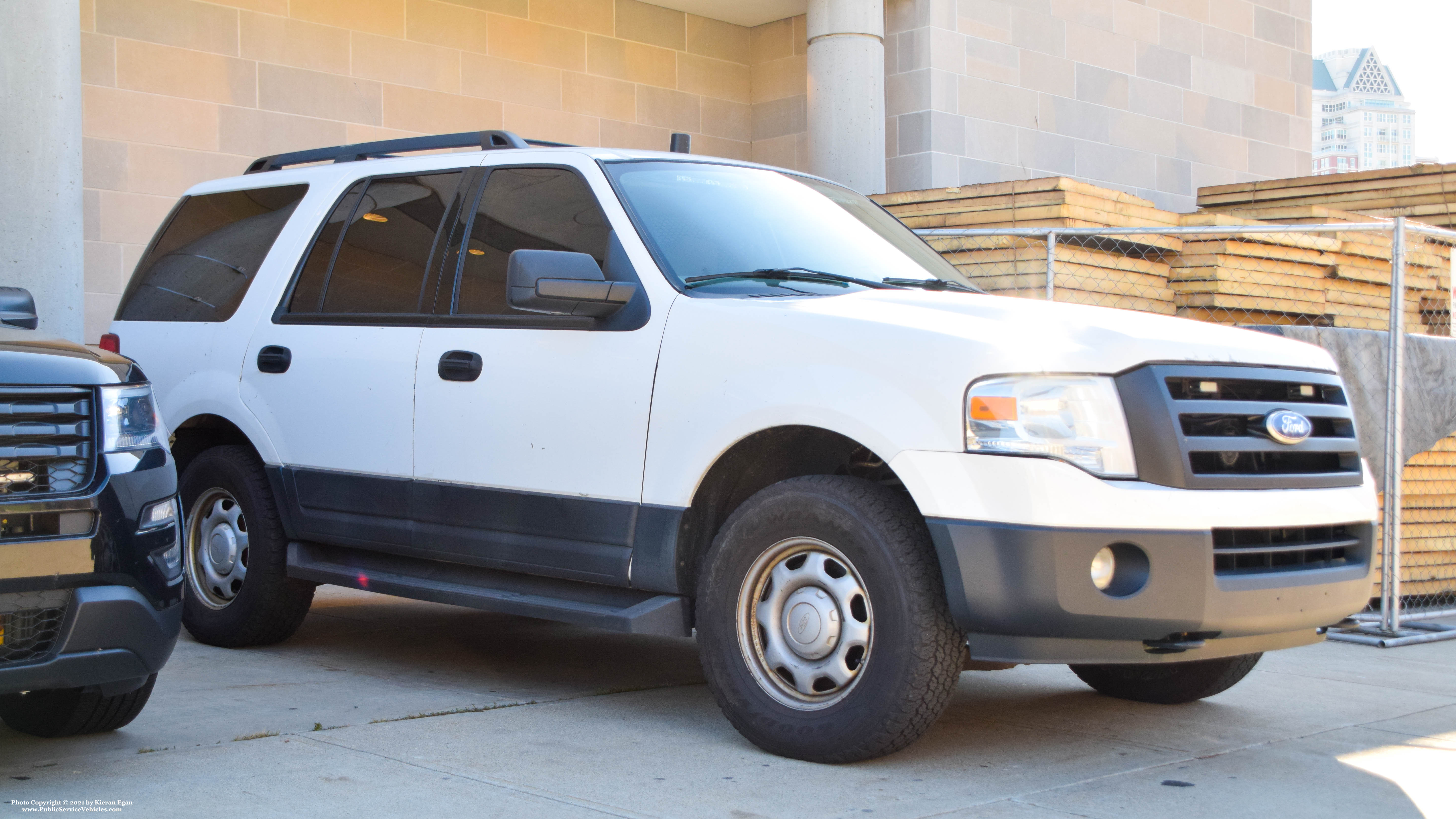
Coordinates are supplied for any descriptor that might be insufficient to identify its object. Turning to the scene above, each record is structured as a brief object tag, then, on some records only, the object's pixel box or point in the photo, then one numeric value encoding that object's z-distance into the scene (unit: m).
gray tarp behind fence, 7.57
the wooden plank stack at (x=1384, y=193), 11.17
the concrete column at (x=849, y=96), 13.10
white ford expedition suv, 4.14
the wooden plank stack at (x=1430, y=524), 8.05
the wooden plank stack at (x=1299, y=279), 8.89
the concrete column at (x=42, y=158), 8.03
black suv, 3.94
